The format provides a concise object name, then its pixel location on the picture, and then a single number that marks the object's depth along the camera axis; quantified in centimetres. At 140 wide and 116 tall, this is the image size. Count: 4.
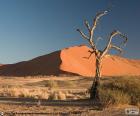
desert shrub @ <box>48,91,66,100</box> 2952
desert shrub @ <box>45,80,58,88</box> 5150
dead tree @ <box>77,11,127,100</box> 2549
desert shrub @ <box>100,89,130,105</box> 2129
